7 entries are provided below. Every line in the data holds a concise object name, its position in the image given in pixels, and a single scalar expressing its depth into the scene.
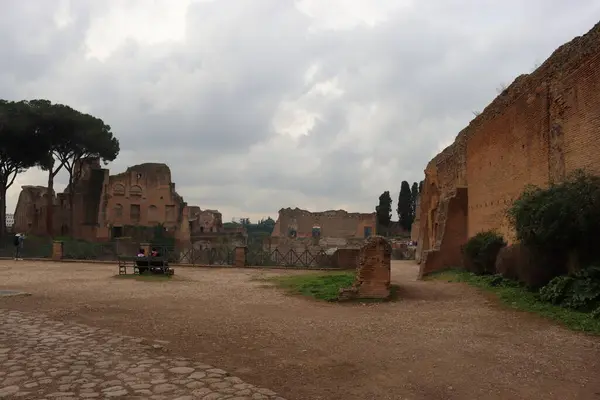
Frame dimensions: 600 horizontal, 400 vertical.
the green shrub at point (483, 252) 14.69
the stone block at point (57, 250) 26.39
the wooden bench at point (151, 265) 17.58
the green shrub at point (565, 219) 9.04
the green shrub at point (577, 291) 8.36
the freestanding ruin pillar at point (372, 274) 11.38
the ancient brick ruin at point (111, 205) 49.75
